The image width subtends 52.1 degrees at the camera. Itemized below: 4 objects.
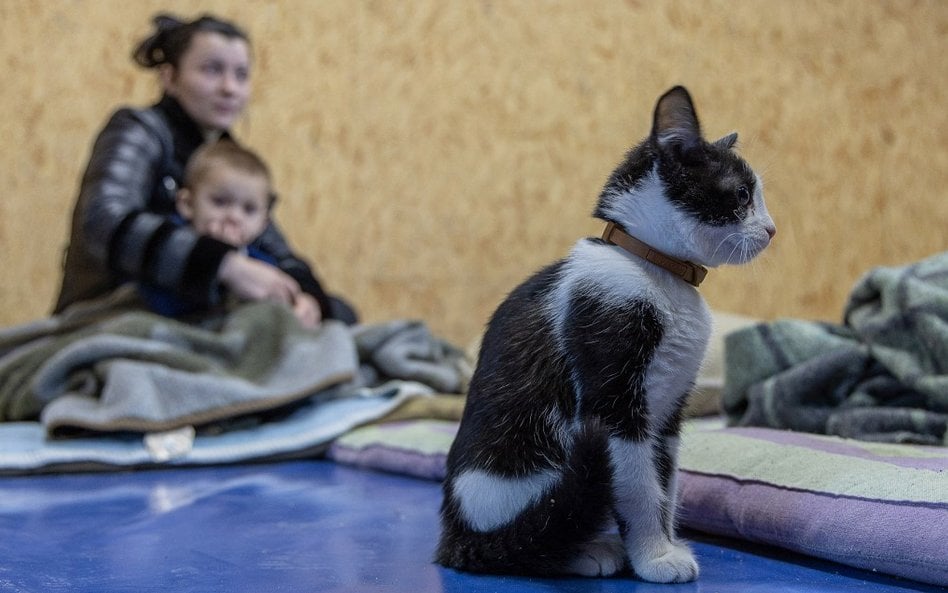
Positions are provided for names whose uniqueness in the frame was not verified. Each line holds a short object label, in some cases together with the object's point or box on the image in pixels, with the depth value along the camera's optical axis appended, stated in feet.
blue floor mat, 2.88
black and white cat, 2.66
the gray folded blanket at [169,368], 5.47
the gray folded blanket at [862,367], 4.34
